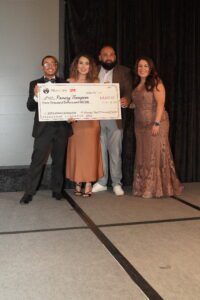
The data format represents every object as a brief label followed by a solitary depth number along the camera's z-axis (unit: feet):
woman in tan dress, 13.73
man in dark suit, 13.24
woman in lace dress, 13.80
